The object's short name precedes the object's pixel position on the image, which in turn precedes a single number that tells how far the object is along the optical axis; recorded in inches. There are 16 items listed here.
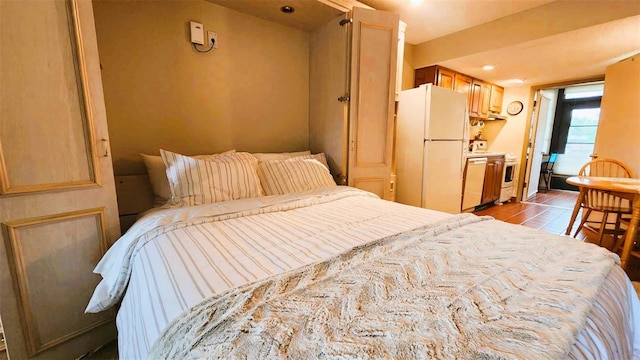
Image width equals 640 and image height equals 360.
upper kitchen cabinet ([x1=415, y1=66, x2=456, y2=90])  133.0
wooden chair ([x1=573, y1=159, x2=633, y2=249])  87.7
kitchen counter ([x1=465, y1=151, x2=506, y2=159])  142.0
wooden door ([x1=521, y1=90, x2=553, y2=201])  171.8
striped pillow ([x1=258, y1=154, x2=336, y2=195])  72.3
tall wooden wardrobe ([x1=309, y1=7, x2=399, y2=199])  85.8
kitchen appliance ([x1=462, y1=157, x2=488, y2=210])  141.7
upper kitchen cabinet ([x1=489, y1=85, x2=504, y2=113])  173.5
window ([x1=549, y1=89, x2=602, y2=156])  222.5
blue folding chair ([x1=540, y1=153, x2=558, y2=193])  236.2
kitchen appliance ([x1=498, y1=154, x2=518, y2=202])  170.2
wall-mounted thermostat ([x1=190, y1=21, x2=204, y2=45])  74.3
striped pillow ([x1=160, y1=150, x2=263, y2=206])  58.8
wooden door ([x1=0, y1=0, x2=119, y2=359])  41.8
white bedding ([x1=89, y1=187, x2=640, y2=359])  26.7
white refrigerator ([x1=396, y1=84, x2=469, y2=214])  112.7
